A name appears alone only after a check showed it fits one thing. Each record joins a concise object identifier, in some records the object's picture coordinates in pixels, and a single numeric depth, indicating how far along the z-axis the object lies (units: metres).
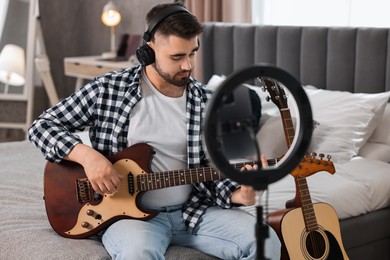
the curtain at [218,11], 3.89
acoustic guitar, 2.05
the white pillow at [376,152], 2.79
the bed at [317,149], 2.00
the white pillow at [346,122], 2.73
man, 1.90
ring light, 0.97
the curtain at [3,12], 4.71
